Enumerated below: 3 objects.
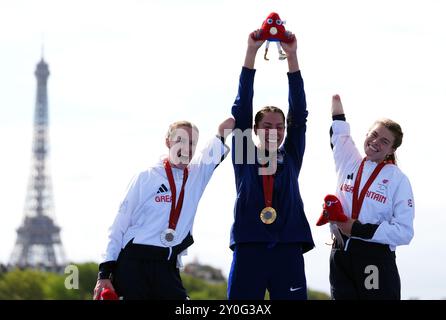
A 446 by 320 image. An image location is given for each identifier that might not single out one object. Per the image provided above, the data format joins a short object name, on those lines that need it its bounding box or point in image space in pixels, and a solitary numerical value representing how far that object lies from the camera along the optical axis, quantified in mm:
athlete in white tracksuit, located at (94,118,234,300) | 15742
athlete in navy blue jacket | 15555
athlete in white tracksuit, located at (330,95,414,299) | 15789
